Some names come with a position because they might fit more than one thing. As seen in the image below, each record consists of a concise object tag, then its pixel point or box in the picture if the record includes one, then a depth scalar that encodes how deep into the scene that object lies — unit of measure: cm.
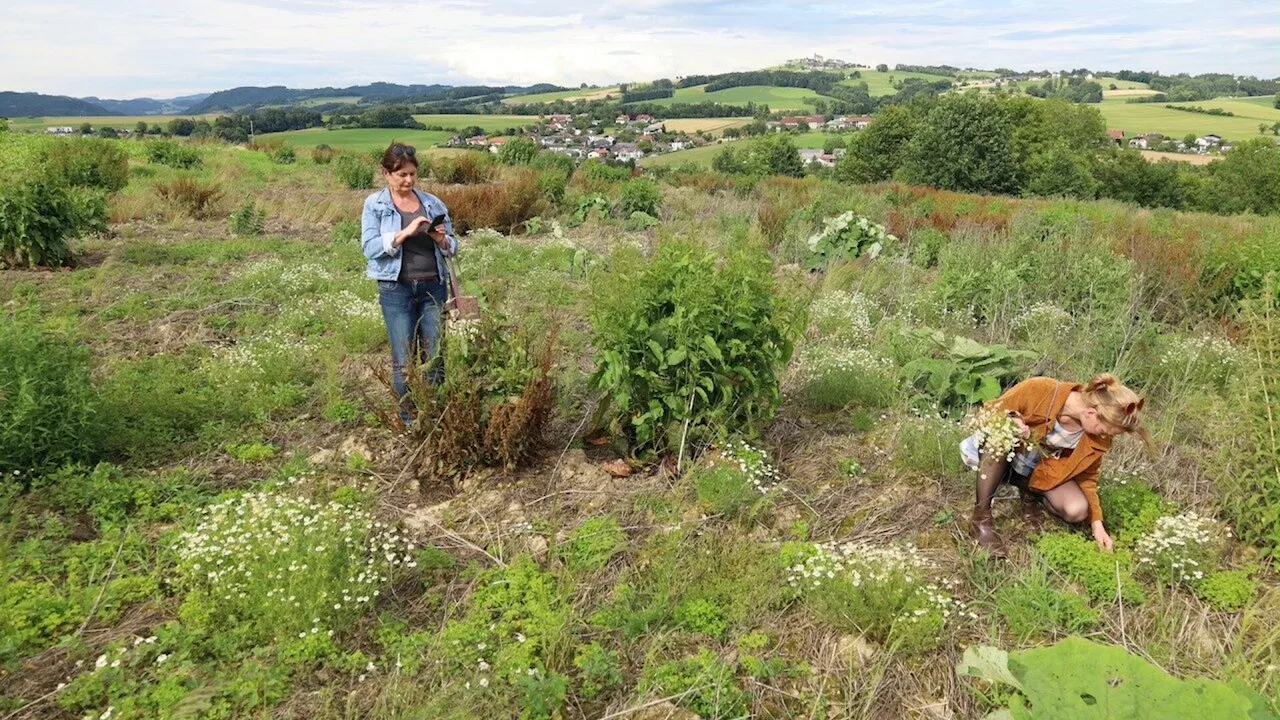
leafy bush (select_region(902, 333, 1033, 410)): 504
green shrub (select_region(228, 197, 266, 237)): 1195
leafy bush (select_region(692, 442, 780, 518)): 386
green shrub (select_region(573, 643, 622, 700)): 282
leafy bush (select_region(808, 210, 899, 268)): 1043
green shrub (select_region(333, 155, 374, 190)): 1770
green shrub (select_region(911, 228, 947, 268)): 1005
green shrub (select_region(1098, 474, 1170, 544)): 363
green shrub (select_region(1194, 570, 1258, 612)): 321
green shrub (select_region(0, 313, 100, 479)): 397
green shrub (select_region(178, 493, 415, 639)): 302
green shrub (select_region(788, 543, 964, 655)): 298
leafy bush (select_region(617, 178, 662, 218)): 1435
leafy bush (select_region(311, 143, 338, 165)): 2179
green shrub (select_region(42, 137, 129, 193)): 1400
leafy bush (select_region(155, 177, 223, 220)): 1329
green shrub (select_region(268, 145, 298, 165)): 2147
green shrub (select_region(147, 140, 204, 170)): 1948
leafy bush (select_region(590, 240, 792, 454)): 407
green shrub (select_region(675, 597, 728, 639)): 311
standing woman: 452
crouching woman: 357
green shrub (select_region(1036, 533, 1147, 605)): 325
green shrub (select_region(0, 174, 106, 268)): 860
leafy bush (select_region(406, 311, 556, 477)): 421
